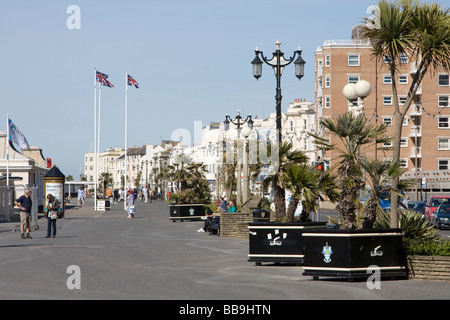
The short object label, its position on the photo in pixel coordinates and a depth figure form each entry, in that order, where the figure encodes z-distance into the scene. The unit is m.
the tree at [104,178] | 158.52
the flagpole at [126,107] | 67.81
